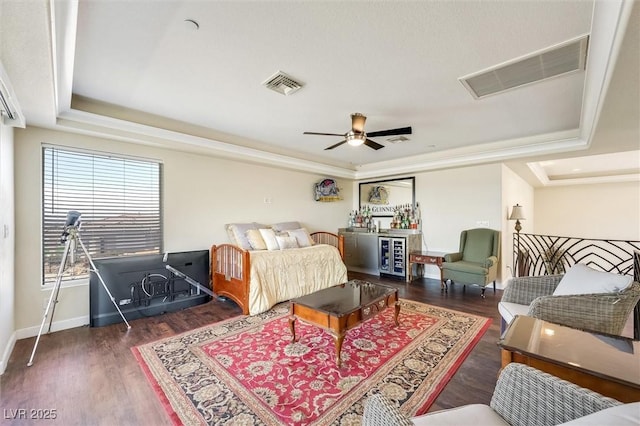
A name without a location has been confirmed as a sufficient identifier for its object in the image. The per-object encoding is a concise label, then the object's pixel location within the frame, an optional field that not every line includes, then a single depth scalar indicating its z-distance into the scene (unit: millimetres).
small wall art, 5875
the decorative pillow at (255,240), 4238
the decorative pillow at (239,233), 4270
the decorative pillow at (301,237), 4750
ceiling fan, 3127
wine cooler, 5246
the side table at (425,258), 4699
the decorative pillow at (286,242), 4380
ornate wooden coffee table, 2225
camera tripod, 2684
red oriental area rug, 1716
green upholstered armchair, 4098
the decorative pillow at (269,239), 4281
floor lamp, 4633
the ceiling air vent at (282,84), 2391
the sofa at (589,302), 1702
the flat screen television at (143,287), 3080
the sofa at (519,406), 922
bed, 3428
